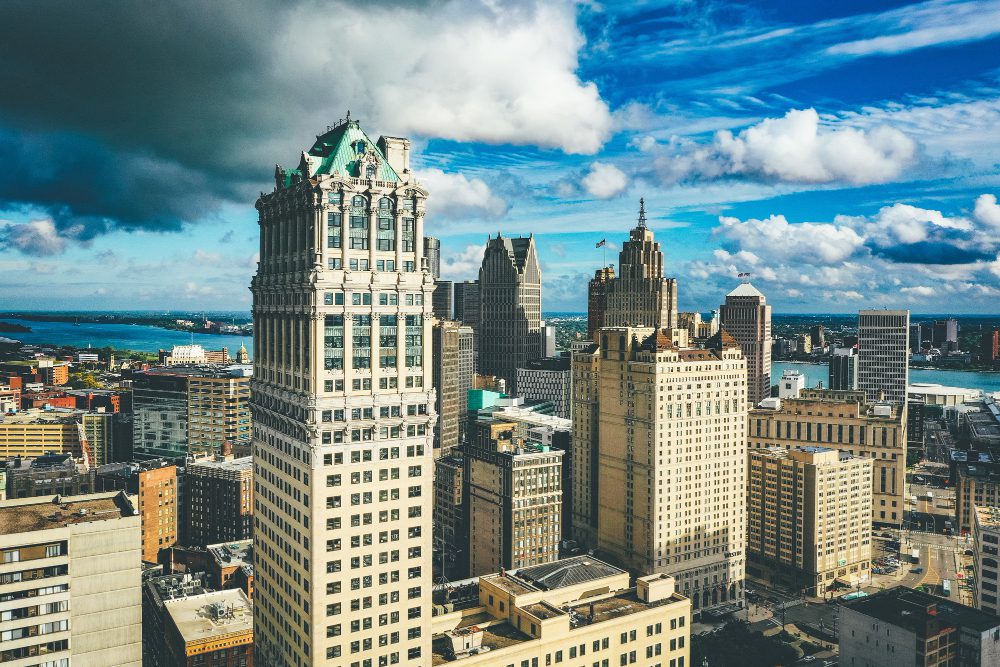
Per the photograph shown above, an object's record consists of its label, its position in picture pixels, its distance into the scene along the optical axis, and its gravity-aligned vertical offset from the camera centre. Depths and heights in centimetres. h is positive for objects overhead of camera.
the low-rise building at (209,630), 13188 -5414
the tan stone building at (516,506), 18862 -4571
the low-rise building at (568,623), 10056 -4127
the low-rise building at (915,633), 13125 -5308
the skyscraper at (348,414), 8038 -1033
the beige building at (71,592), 7350 -2639
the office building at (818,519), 19338 -4931
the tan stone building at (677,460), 18275 -3356
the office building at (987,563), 13675 -4296
